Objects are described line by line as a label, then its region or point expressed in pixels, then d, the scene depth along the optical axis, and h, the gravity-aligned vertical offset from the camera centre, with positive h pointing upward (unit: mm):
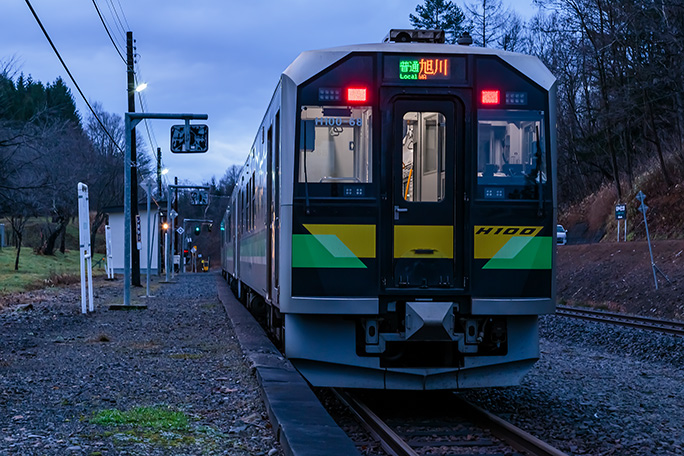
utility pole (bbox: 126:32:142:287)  28469 +4826
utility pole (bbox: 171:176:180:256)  53425 +2958
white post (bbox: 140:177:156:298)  23144 +1680
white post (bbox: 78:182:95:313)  16219 +466
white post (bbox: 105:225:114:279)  25562 +63
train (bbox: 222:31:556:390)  7242 +280
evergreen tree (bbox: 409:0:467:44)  53750 +15077
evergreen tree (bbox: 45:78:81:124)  78025 +14777
